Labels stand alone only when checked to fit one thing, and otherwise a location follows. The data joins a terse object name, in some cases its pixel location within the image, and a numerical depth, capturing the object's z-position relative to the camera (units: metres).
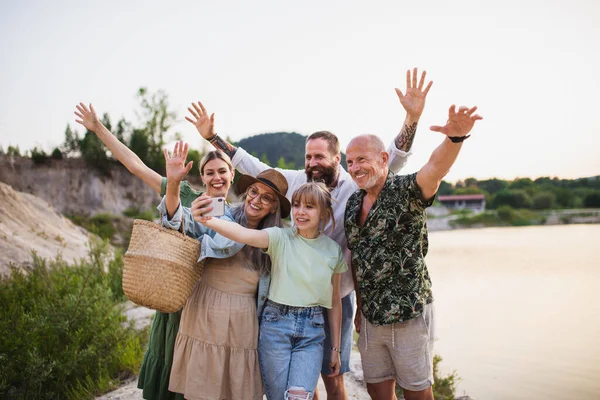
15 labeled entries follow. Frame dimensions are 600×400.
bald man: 2.59
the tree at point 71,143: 34.41
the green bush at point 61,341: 3.93
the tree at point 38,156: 31.81
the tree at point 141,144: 36.34
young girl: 2.43
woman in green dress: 2.81
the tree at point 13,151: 31.80
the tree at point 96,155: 32.97
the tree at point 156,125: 37.62
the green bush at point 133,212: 29.08
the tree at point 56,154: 32.72
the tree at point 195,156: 36.07
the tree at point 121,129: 37.62
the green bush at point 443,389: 4.88
